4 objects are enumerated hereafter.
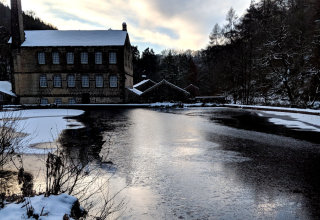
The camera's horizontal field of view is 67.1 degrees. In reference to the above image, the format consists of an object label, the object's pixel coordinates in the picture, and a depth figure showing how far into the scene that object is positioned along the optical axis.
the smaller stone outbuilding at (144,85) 54.78
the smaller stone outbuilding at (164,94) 41.38
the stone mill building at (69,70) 39.00
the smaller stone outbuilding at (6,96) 37.59
